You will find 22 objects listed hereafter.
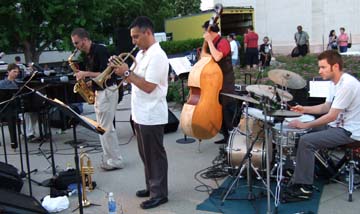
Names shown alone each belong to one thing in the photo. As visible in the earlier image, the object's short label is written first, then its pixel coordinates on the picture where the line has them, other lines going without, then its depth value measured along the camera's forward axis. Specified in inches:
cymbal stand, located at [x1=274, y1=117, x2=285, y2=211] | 167.0
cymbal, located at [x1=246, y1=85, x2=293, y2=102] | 155.6
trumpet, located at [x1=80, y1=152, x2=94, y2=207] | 183.7
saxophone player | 213.8
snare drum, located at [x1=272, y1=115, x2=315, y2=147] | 175.3
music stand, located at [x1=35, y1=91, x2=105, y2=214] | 138.3
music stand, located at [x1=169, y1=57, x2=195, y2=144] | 268.7
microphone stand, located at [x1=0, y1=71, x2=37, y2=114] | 222.2
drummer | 170.2
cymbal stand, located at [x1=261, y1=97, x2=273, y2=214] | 153.1
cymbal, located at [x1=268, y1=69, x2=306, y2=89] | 177.3
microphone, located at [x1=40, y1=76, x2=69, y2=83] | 275.3
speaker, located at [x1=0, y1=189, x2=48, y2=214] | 145.5
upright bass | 216.8
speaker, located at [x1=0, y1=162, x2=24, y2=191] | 185.9
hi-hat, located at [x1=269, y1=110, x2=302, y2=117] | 153.0
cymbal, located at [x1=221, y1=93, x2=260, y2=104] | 154.2
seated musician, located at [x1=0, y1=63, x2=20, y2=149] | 242.7
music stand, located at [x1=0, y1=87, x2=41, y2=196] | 217.6
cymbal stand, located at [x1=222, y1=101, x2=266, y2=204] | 173.3
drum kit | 155.9
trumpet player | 164.4
